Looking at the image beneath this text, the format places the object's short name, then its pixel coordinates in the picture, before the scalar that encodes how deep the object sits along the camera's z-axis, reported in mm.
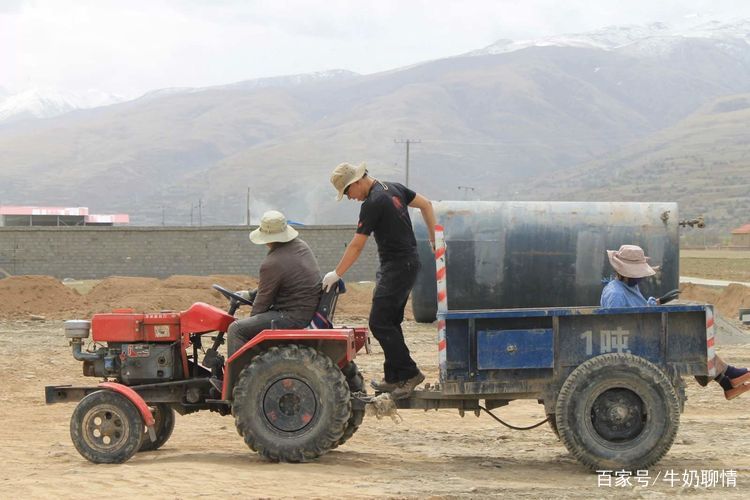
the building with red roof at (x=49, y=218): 83000
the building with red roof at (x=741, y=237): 104288
